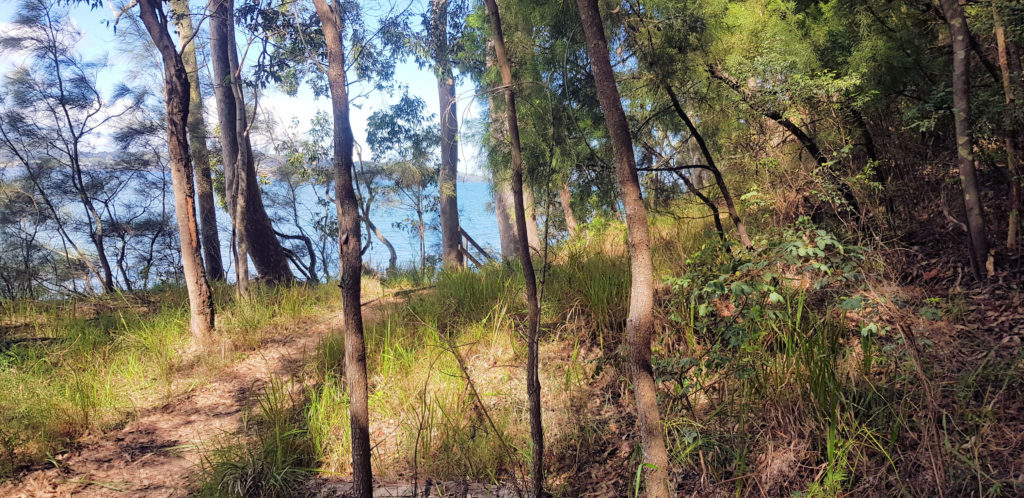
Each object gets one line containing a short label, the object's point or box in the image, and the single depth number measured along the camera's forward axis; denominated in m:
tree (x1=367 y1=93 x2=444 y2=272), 12.96
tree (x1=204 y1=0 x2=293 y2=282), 8.04
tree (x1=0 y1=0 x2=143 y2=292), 11.23
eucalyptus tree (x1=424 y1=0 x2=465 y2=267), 9.12
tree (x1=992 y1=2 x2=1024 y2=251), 4.45
